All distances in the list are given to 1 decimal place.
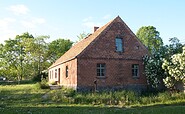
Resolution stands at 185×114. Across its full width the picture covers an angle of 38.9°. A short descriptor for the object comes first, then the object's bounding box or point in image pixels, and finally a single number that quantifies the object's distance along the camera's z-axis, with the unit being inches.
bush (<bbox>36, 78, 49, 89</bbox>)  1221.7
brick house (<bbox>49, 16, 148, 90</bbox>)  1059.3
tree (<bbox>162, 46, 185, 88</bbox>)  887.1
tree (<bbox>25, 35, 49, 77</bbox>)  2474.2
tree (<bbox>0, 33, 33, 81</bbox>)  2746.1
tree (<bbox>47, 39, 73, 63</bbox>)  2647.6
